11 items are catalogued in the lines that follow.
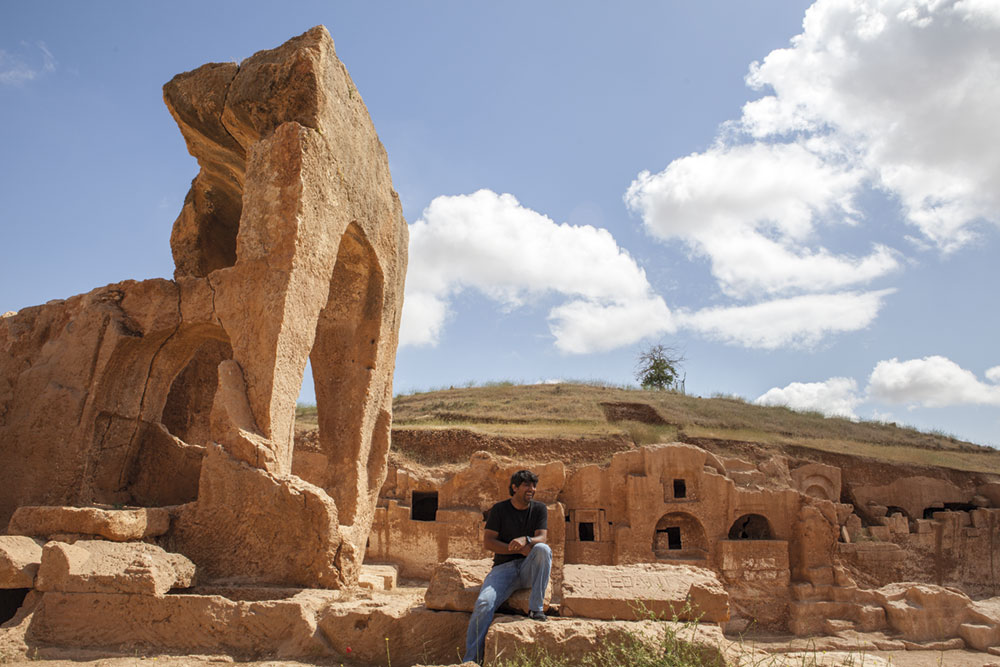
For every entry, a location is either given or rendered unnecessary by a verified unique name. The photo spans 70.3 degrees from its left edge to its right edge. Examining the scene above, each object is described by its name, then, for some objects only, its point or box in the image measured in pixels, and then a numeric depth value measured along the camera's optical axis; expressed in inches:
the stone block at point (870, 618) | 555.2
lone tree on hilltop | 1796.3
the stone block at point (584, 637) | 155.7
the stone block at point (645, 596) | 176.7
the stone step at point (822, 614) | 562.3
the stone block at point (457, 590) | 184.5
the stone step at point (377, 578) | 320.2
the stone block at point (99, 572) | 202.8
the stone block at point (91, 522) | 220.2
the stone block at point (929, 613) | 538.6
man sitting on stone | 173.3
